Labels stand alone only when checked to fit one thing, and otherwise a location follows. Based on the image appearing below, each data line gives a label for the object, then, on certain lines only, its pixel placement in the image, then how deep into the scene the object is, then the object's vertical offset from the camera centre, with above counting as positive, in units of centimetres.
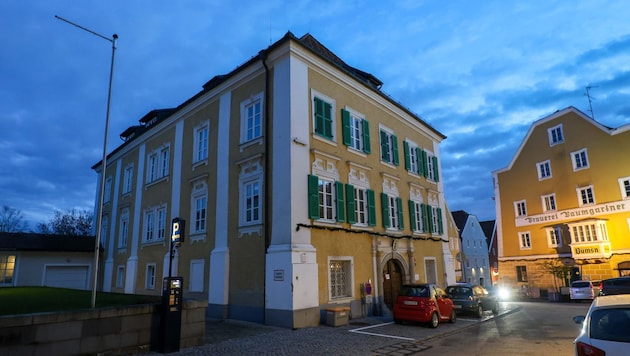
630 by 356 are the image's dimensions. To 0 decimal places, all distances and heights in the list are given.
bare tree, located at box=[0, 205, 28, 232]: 5309 +677
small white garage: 2653 -22
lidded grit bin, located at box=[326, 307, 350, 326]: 1397 -176
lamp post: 1059 +521
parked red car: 1407 -148
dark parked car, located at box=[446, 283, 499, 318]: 1761 -164
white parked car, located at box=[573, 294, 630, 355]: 492 -93
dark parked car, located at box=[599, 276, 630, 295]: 1635 -110
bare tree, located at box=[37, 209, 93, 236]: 4966 +624
